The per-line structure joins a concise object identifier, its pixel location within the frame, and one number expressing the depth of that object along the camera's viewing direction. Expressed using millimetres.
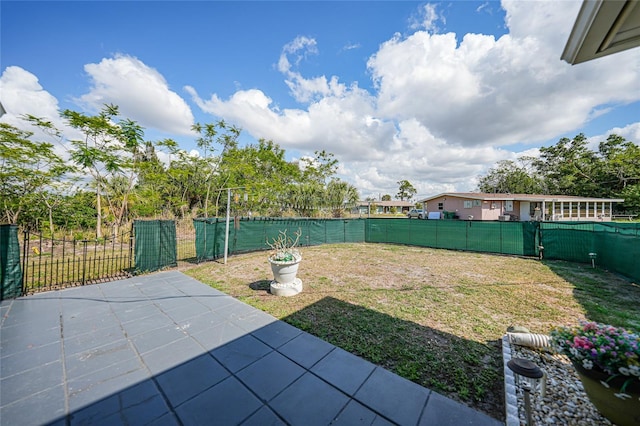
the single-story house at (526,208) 18750
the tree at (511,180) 31697
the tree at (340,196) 17406
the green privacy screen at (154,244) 5699
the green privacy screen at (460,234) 8258
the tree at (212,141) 13250
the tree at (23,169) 8602
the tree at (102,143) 8992
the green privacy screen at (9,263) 3926
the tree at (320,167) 21422
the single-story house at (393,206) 45644
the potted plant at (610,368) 1405
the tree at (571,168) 23781
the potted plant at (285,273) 4320
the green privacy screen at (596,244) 5184
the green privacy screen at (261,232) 7431
